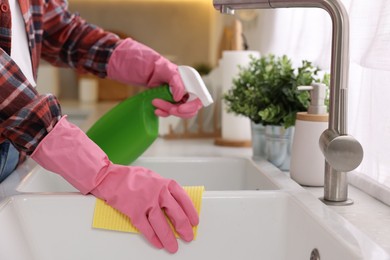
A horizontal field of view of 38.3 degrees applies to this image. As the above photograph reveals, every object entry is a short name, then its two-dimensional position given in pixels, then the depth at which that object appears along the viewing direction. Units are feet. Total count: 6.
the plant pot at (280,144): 3.75
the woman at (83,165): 2.50
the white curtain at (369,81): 2.77
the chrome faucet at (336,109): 2.43
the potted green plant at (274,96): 3.59
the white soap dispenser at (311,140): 3.13
